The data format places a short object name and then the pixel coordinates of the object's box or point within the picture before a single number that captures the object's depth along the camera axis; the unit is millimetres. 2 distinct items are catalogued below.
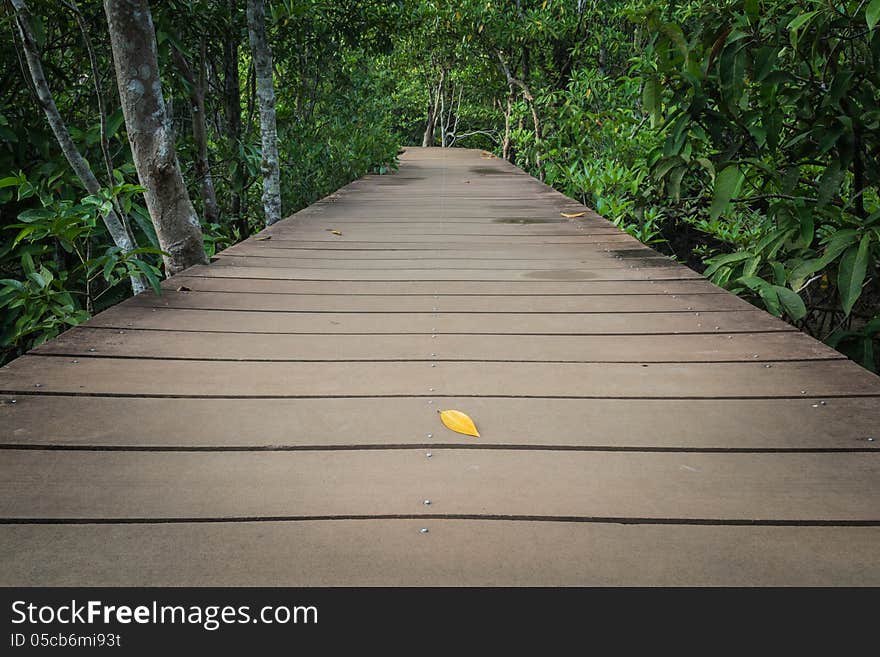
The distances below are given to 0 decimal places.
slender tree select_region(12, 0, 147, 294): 2605
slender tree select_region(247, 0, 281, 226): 4566
